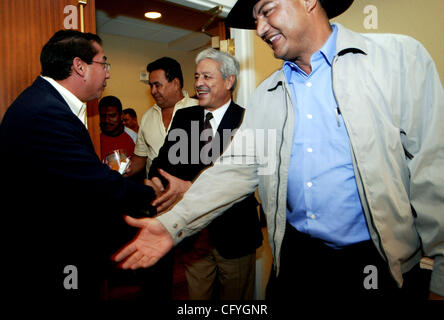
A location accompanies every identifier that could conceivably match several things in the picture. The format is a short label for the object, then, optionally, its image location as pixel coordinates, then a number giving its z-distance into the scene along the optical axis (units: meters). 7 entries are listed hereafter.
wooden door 1.57
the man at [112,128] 3.48
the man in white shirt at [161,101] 2.80
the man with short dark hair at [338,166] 1.04
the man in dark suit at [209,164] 1.95
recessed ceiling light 4.64
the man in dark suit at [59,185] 1.39
